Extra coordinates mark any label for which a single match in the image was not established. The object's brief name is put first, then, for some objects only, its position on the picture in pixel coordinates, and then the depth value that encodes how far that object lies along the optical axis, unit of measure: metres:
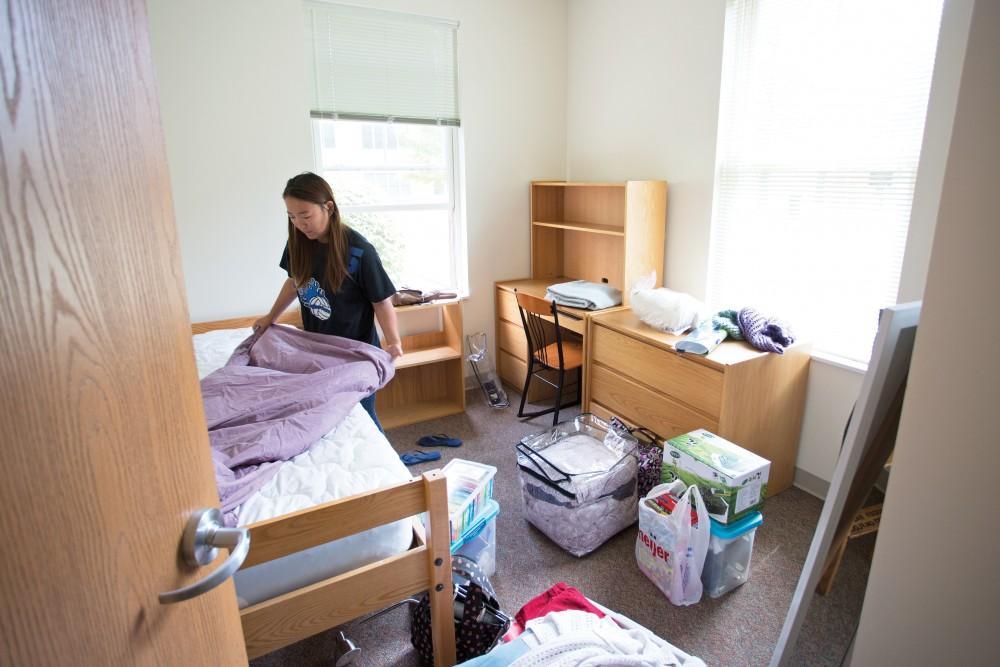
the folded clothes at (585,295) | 3.17
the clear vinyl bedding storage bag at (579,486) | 2.12
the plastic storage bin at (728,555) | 1.92
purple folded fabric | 2.42
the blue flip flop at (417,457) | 2.92
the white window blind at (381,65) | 3.07
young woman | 2.05
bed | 1.32
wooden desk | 3.71
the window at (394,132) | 3.12
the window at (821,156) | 2.14
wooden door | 0.50
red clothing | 1.51
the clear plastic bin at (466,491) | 1.82
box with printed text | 1.90
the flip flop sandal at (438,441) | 3.11
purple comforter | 1.60
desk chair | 3.06
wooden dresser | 2.36
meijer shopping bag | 1.85
